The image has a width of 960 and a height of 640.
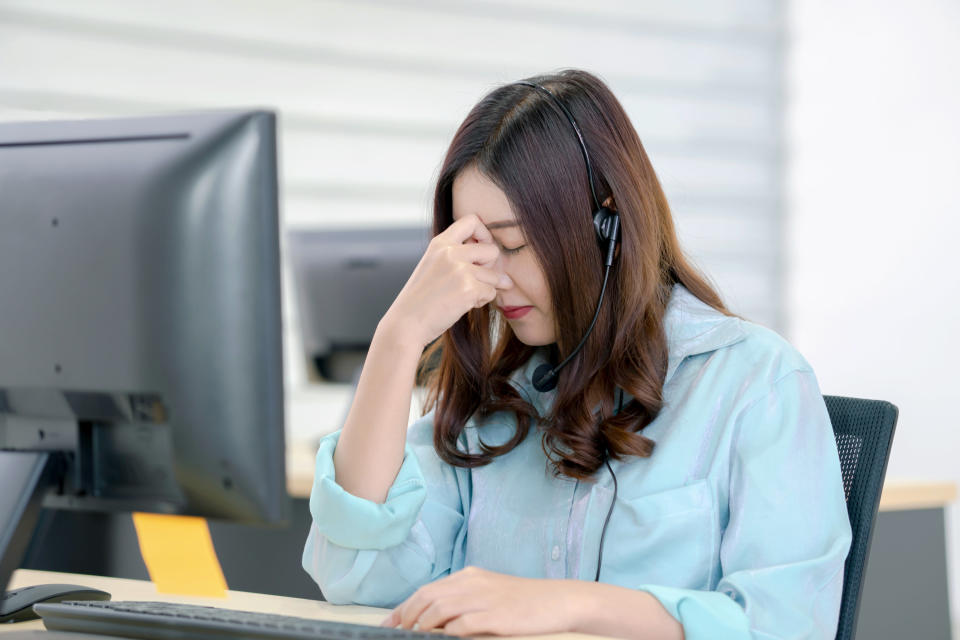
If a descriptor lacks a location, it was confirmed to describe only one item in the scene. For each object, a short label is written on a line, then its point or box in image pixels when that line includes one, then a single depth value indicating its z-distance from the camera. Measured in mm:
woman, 1795
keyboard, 1628
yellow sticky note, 1805
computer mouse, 1812
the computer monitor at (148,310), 1729
